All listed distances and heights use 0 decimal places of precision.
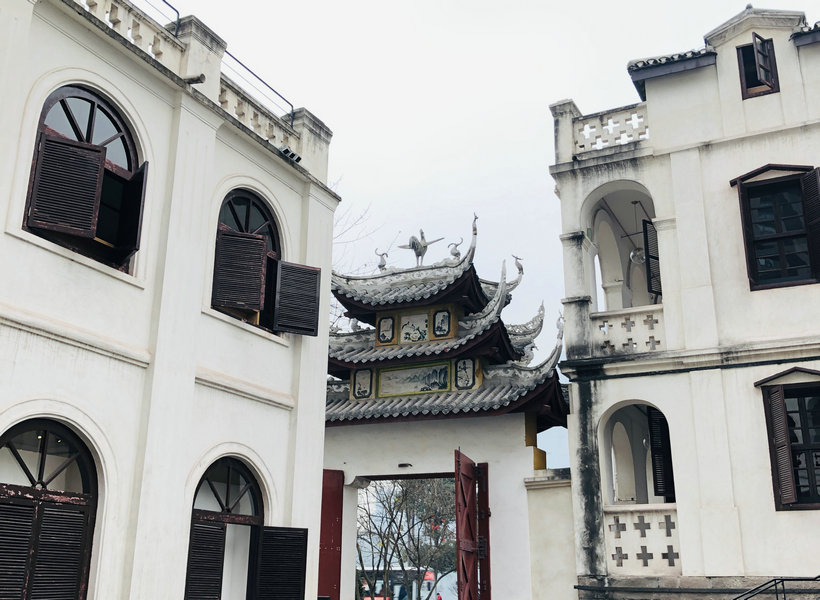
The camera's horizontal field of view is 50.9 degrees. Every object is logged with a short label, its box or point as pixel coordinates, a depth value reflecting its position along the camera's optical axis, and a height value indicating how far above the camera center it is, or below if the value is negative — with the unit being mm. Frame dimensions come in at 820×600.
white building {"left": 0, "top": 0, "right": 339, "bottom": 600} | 7844 +2586
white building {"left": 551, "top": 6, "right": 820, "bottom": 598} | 11617 +3581
